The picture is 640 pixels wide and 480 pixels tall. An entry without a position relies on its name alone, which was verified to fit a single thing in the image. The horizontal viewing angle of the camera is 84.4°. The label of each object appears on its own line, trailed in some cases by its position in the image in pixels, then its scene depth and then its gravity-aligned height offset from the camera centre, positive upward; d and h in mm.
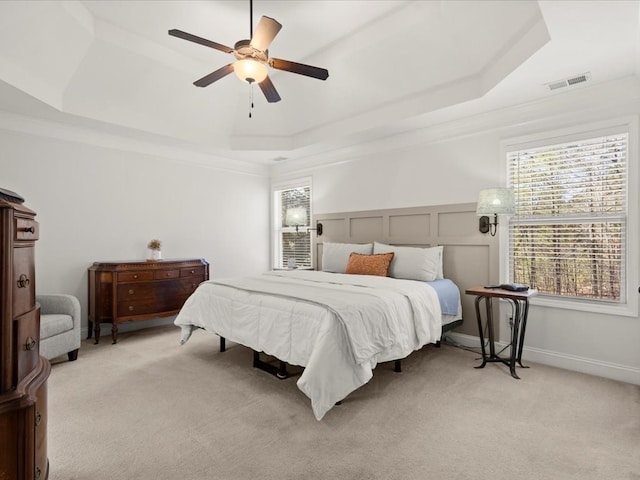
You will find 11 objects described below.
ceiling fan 2381 +1334
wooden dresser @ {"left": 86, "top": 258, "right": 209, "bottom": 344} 4066 -589
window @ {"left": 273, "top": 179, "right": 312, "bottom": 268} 5750 +272
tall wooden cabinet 1222 -415
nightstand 3092 -755
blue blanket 3521 -583
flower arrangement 4648 -48
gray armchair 3180 -774
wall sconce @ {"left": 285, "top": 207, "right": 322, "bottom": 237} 5602 +352
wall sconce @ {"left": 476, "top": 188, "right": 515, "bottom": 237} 3393 +353
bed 2361 -609
